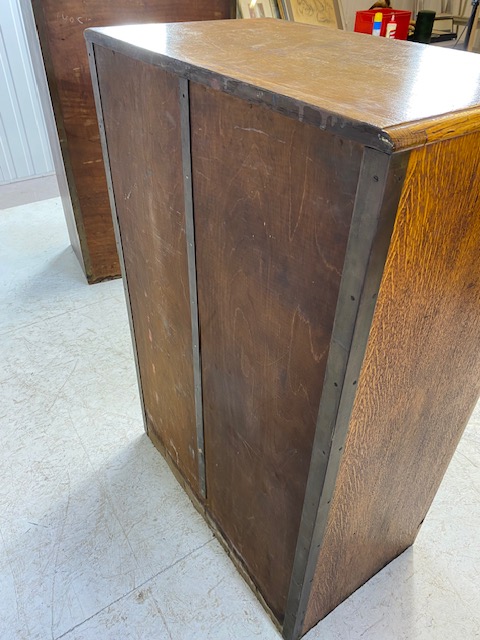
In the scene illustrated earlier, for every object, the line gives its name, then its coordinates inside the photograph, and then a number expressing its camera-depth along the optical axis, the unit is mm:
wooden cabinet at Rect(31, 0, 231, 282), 2180
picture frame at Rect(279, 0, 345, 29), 3148
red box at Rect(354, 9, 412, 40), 3332
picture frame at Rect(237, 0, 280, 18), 2770
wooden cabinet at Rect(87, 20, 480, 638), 667
